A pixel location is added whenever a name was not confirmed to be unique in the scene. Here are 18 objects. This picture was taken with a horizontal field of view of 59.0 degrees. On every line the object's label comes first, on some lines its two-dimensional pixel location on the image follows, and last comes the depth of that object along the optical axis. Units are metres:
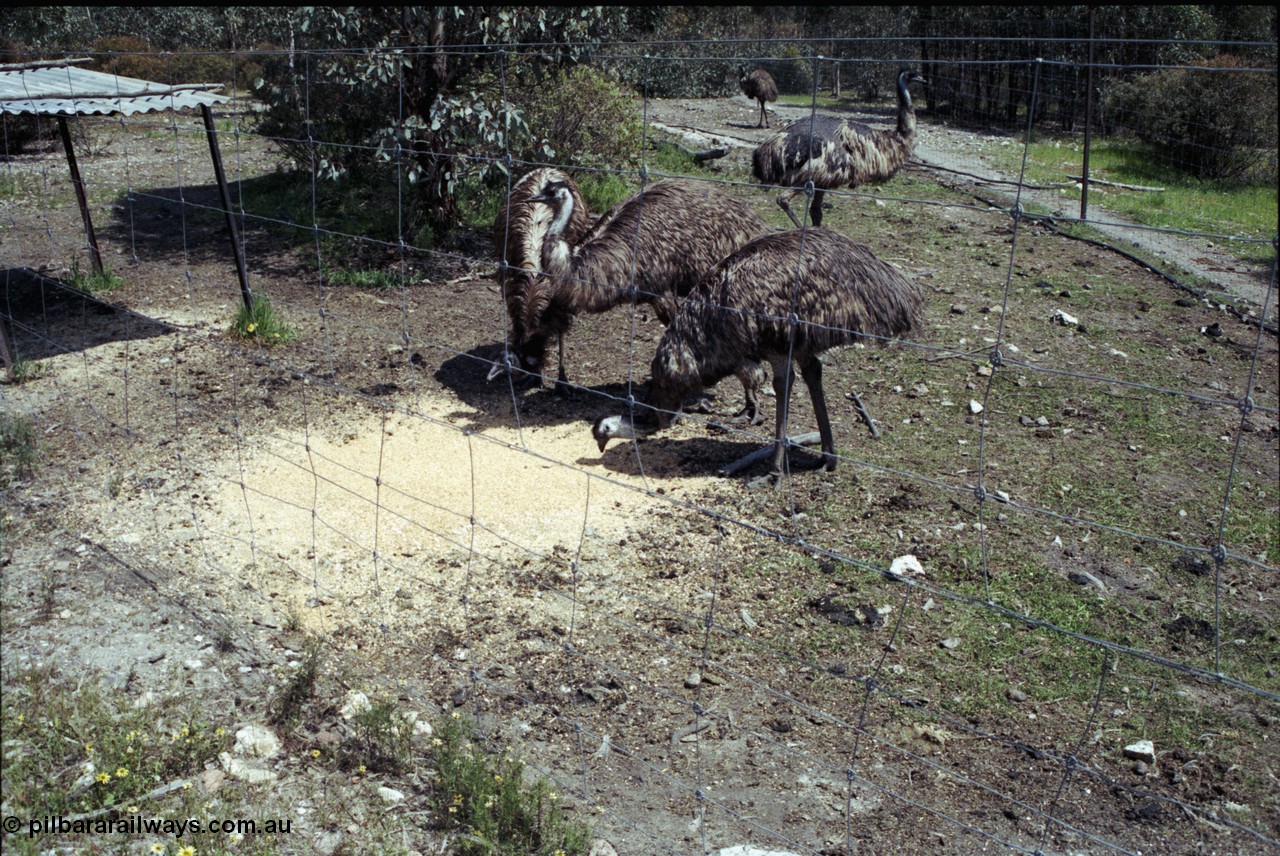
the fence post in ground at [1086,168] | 10.06
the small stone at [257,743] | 3.99
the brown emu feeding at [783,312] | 6.00
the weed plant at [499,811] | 3.55
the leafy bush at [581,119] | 10.92
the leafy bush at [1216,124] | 12.16
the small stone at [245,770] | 3.85
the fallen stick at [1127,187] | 11.86
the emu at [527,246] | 7.65
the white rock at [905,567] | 5.50
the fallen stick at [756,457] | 6.61
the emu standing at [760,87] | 18.28
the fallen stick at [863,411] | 7.04
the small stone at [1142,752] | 4.20
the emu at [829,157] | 10.32
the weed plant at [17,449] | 6.08
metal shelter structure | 7.52
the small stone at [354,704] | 4.22
